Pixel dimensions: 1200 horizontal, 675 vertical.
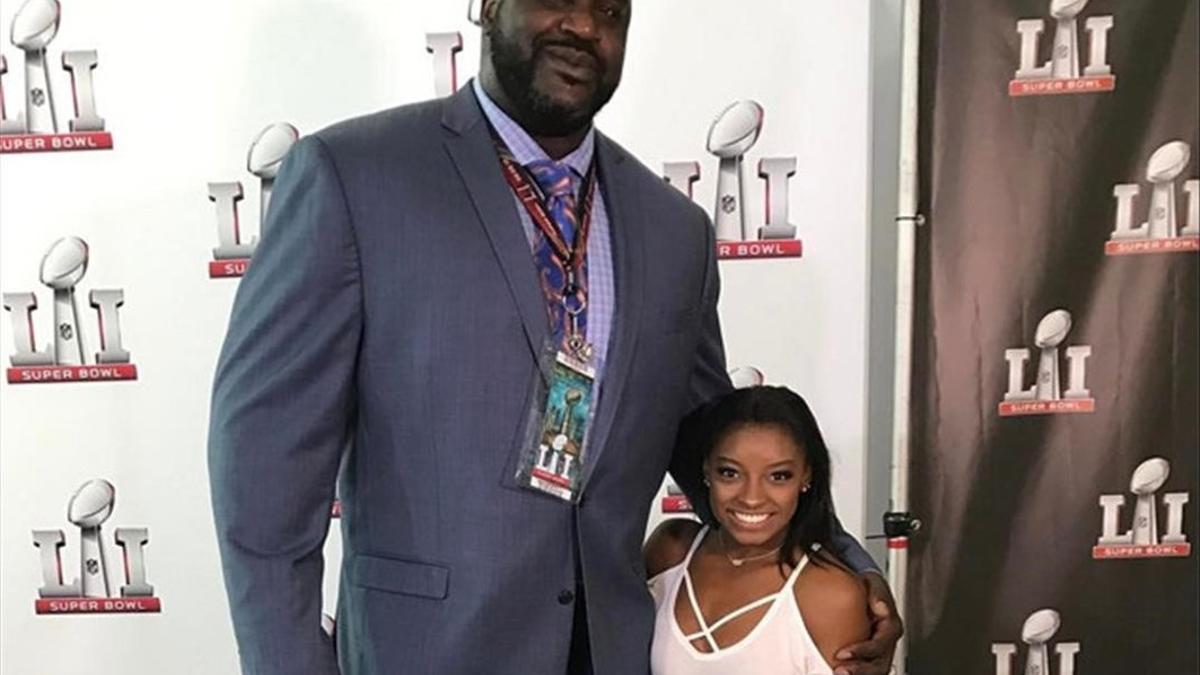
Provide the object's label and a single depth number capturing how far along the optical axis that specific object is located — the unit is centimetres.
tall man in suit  98
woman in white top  125
